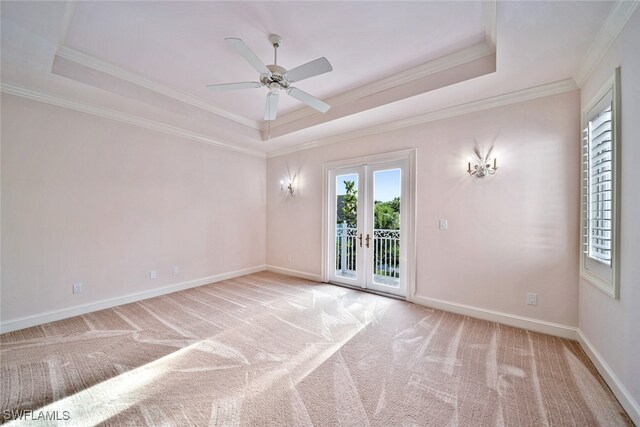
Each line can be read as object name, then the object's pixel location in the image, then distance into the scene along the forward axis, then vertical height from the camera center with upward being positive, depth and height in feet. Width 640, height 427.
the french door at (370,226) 12.73 -0.71
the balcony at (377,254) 13.00 -2.31
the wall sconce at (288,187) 17.13 +1.79
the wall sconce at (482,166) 10.00 +1.95
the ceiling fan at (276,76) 6.67 +4.13
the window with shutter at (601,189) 6.25 +0.73
